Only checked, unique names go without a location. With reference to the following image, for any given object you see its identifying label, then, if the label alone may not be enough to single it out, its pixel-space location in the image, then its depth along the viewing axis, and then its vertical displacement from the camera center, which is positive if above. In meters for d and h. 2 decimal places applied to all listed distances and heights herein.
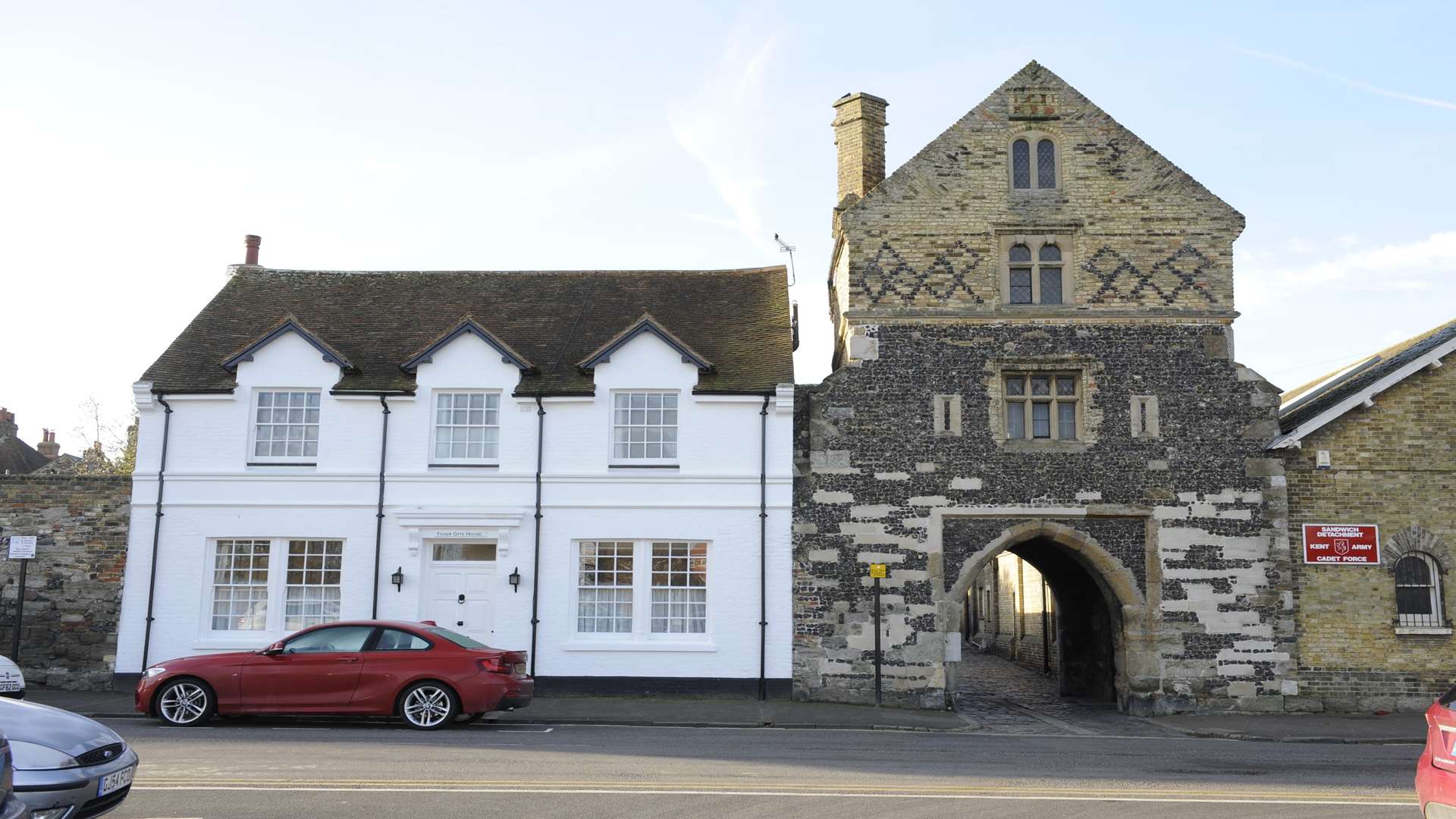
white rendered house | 19.75 +1.15
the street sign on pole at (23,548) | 19.67 +0.27
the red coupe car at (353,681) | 14.68 -1.47
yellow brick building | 19.27 +0.86
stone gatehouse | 19.44 +2.73
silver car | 7.38 -1.33
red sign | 19.61 +0.62
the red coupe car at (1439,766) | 8.00 -1.32
